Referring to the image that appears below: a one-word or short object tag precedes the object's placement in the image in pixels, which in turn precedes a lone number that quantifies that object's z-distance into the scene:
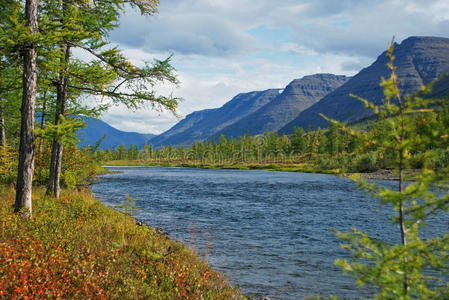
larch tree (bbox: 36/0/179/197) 12.56
